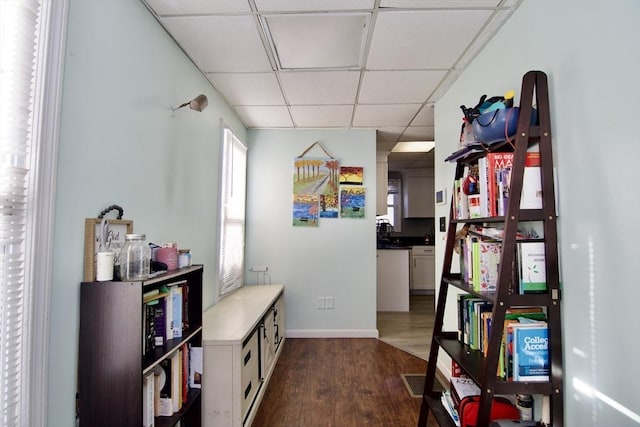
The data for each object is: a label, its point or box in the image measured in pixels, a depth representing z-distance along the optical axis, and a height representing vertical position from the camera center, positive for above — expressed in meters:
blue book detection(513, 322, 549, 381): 1.32 -0.56
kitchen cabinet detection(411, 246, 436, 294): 5.88 -0.86
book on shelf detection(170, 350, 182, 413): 1.50 -0.81
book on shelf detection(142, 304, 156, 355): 1.33 -0.49
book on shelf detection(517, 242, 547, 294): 1.34 -0.19
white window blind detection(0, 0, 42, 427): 0.94 +0.12
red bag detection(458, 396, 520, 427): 1.49 -0.94
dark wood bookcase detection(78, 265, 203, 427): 1.18 -0.53
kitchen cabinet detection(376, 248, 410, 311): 4.64 -0.86
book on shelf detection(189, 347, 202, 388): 1.70 -0.83
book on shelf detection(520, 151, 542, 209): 1.37 +0.19
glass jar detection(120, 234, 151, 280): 1.29 -0.16
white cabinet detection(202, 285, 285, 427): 1.79 -0.90
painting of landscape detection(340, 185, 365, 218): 3.66 +0.30
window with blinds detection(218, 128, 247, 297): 2.88 +0.13
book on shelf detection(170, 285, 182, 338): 1.52 -0.46
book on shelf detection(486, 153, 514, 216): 1.44 +0.25
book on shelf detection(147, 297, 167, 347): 1.42 -0.48
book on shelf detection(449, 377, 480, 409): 1.61 -0.90
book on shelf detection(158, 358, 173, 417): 1.44 -0.83
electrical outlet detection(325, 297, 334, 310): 3.64 -0.96
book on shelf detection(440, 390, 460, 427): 1.65 -1.06
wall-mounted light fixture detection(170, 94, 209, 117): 1.77 +0.72
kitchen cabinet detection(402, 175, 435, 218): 6.31 +0.60
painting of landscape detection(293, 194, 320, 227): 3.66 +0.17
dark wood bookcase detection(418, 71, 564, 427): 1.29 -0.19
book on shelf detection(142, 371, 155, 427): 1.29 -0.78
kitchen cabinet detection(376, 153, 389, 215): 4.33 +0.61
